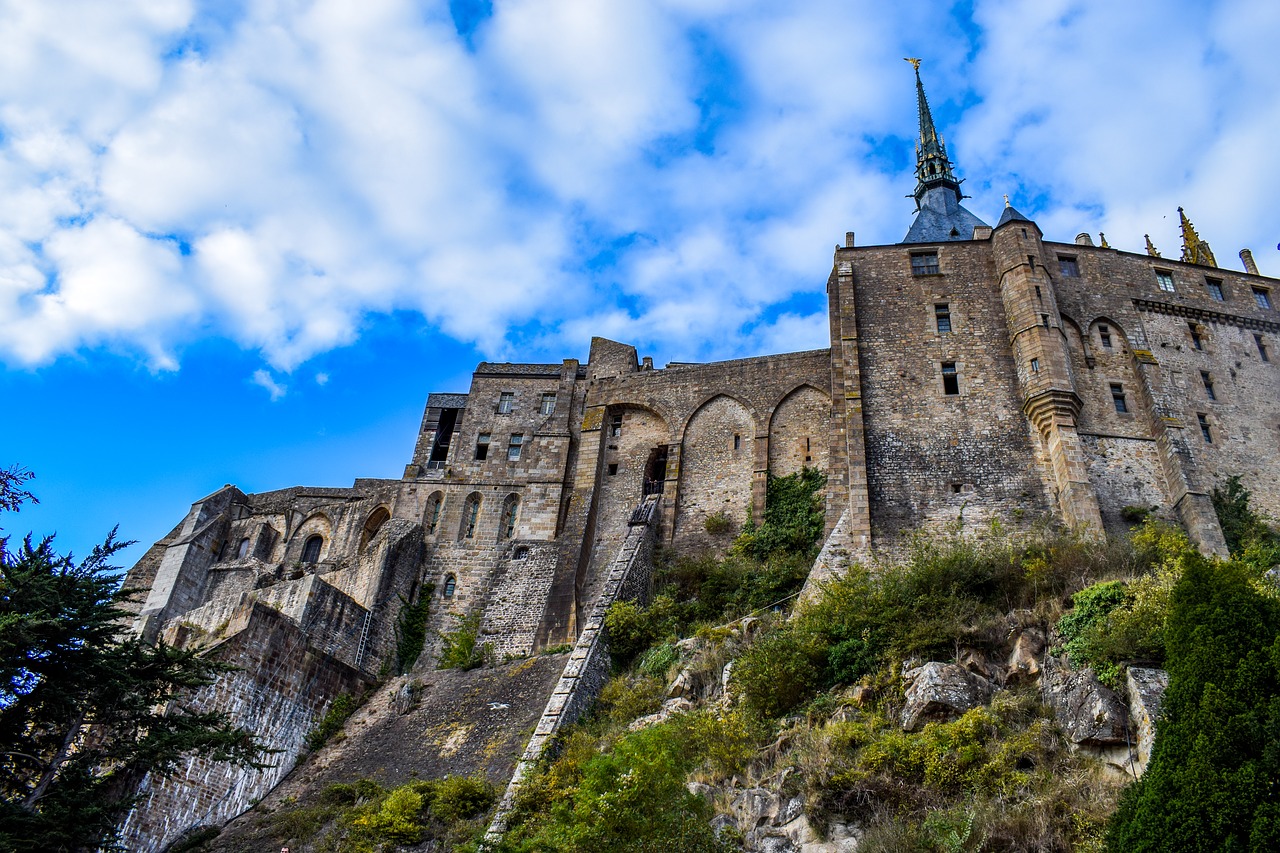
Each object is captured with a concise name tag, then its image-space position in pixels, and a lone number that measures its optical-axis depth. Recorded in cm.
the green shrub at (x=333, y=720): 2472
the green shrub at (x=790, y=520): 2791
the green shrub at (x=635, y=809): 1339
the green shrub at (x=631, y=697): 2097
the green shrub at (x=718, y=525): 3008
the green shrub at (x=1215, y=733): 1105
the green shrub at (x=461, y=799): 1941
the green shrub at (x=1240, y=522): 2392
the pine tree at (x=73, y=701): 1545
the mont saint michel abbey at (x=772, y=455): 2509
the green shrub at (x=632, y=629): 2416
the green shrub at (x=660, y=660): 2248
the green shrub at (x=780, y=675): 1873
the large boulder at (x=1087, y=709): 1454
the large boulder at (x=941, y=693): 1655
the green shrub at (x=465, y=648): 2786
